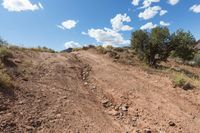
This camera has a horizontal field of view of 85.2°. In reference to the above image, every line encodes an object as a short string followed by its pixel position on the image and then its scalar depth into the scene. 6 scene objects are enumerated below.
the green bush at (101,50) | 9.76
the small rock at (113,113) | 3.78
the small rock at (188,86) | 5.17
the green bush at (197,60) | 12.95
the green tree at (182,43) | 9.18
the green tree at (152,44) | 9.14
